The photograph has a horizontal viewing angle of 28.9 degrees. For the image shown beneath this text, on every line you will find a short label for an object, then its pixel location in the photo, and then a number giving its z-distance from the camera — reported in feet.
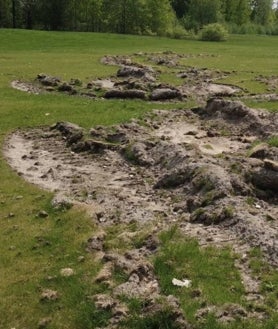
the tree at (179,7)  489.26
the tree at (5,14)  355.36
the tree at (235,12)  482.28
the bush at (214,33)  298.76
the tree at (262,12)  522.47
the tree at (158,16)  356.38
